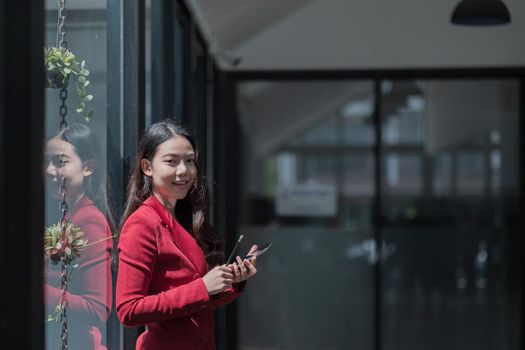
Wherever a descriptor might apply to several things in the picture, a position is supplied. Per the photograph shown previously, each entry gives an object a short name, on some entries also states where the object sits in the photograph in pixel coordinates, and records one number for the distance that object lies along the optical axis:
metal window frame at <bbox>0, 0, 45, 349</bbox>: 2.54
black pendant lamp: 7.79
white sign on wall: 10.60
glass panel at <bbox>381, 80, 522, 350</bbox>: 10.33
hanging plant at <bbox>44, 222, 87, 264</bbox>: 3.90
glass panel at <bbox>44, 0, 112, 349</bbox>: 3.89
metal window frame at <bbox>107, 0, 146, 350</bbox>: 4.69
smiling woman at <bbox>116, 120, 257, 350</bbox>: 3.70
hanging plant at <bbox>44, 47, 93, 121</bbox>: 3.88
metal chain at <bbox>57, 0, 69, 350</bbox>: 4.00
